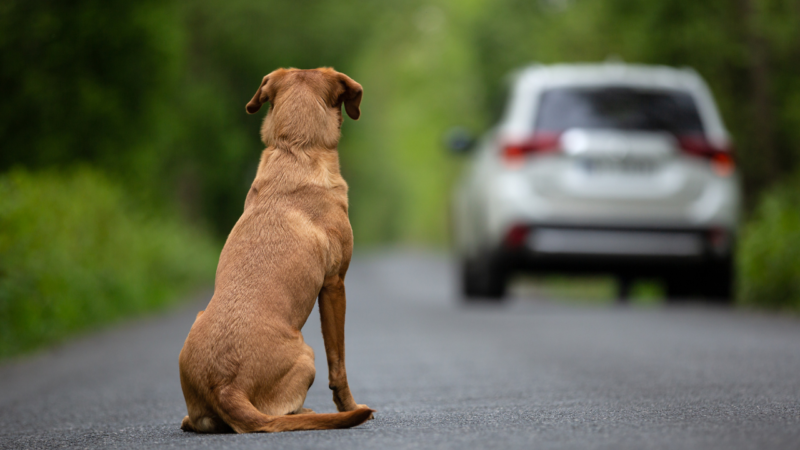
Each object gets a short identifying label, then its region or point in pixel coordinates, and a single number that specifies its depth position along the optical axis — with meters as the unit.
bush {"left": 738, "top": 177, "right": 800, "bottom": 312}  19.52
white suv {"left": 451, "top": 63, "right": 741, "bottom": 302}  18.97
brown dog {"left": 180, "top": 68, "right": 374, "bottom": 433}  7.88
